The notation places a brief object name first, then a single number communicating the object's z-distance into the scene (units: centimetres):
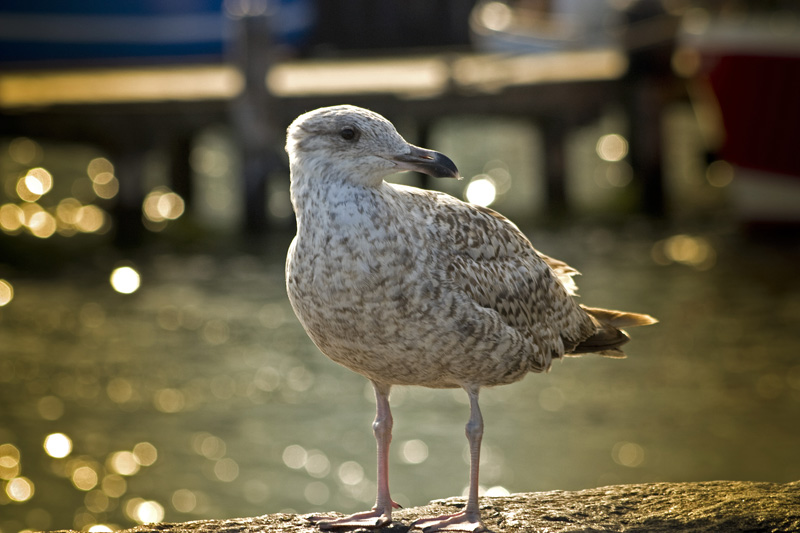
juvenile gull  859
